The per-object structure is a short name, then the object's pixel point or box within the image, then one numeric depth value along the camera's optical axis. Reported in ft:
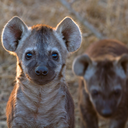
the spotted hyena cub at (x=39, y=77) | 21.04
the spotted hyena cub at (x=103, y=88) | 28.09
